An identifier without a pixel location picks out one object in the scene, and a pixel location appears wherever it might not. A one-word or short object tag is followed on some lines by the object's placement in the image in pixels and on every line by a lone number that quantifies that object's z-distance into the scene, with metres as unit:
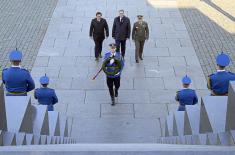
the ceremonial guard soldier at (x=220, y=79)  8.58
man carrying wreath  11.86
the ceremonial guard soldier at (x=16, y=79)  8.99
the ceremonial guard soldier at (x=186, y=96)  10.12
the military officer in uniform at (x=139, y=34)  14.38
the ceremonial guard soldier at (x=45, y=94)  10.12
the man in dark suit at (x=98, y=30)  14.51
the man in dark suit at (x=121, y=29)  14.39
